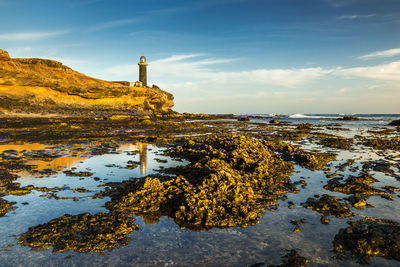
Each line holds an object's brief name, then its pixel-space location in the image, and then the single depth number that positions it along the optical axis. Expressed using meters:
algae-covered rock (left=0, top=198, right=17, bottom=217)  4.07
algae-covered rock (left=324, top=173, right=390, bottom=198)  5.33
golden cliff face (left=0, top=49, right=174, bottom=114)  31.11
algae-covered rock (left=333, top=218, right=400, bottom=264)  3.02
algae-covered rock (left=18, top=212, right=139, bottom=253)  3.11
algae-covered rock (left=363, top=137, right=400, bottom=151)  12.50
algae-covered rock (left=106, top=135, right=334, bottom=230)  4.02
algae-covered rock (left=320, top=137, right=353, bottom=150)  12.86
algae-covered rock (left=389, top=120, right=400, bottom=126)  34.35
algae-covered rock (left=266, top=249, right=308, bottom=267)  2.81
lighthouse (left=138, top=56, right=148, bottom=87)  69.33
